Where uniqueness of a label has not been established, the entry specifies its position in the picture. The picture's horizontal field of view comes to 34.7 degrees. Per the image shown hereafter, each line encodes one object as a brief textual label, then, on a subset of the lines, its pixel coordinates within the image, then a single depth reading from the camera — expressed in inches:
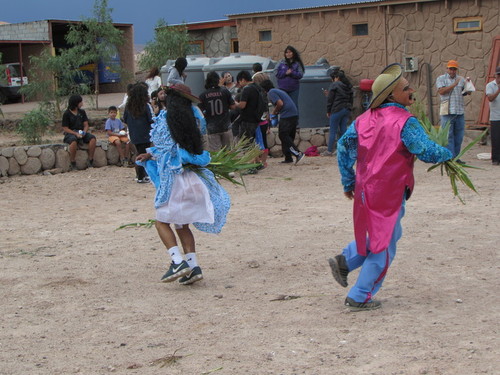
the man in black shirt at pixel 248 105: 485.7
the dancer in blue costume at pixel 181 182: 239.6
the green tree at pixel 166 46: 896.3
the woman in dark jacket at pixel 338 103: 560.1
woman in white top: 613.0
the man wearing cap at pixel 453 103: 479.8
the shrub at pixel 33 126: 561.9
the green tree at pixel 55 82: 732.7
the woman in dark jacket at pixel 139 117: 450.3
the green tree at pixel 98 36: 827.4
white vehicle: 1000.9
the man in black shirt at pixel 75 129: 518.0
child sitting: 537.3
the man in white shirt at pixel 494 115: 476.7
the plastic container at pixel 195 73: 721.6
